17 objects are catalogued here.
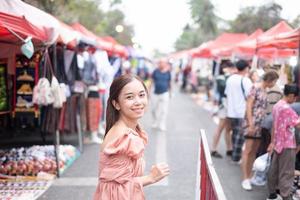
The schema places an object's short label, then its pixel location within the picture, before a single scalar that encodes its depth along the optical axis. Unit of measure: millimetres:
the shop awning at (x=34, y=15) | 4650
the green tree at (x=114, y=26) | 30609
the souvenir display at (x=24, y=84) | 6574
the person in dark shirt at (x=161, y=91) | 10875
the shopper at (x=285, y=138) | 4922
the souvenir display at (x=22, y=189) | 5262
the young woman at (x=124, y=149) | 2357
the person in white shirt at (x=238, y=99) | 7133
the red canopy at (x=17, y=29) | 4332
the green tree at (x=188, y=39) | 53994
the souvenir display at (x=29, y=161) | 6055
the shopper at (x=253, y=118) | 5871
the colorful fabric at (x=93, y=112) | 8648
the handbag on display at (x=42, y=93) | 5832
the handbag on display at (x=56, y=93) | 5951
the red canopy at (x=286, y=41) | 5890
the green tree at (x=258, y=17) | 18562
